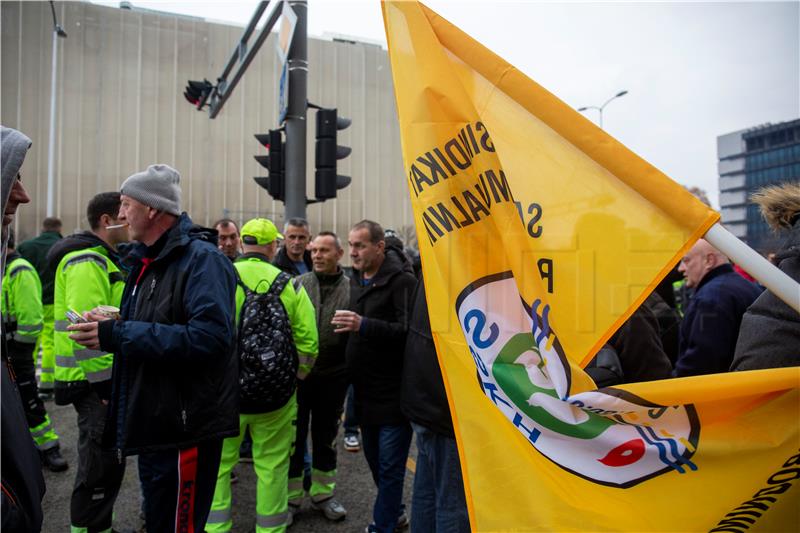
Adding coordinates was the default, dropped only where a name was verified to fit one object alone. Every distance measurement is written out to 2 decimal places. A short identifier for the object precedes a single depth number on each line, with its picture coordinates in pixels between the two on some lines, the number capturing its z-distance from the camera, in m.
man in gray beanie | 2.36
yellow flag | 1.36
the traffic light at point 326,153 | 6.88
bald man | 2.99
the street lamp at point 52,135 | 21.33
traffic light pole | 6.74
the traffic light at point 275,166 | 7.16
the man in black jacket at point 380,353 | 3.27
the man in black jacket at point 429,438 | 2.36
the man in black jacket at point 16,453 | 1.30
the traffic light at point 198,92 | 11.10
